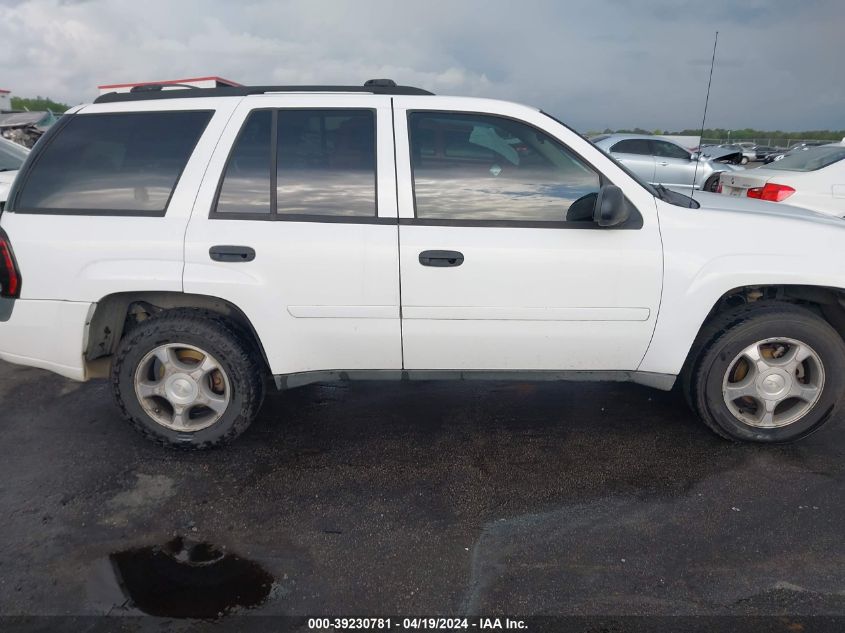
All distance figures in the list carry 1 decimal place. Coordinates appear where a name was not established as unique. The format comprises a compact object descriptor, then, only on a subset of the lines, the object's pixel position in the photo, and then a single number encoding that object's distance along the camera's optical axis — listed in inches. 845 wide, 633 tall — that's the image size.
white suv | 120.3
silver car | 477.1
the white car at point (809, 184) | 260.5
